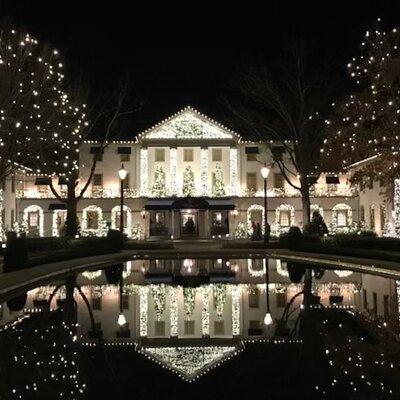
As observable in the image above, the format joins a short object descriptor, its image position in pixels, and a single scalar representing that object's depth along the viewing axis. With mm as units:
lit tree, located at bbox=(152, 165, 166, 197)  56031
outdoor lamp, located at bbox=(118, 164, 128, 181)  37625
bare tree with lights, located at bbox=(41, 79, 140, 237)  38947
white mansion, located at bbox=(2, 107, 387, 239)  55625
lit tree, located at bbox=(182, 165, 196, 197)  55875
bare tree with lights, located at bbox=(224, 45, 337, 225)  43812
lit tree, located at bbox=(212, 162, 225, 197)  55812
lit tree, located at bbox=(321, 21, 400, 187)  28406
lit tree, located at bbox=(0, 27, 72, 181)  28625
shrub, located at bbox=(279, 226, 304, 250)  36416
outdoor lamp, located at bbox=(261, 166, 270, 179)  39700
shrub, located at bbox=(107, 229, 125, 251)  36128
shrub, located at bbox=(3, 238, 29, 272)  22594
